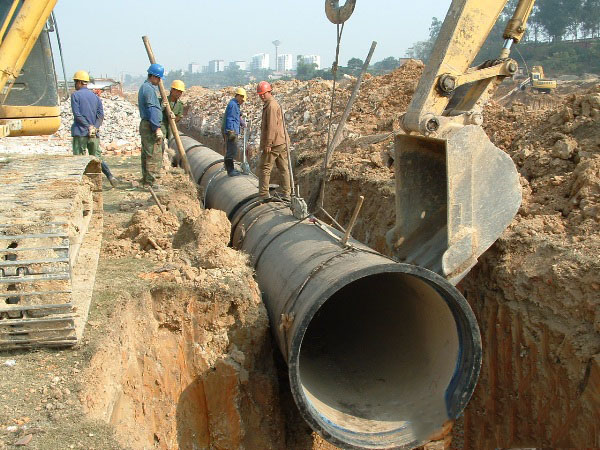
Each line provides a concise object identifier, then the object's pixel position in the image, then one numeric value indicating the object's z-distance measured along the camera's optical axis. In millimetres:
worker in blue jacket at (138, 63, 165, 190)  9234
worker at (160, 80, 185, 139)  10762
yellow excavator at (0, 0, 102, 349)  4223
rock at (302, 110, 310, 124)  14184
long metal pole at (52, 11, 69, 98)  5974
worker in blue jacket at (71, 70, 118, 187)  9773
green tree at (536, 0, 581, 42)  56094
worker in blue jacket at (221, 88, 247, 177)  10125
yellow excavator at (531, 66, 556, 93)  32062
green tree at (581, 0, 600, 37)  54344
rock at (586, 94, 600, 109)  7742
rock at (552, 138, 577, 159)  7443
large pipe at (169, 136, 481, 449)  4750
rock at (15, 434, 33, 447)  3316
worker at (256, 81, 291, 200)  7391
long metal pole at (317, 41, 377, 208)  7125
